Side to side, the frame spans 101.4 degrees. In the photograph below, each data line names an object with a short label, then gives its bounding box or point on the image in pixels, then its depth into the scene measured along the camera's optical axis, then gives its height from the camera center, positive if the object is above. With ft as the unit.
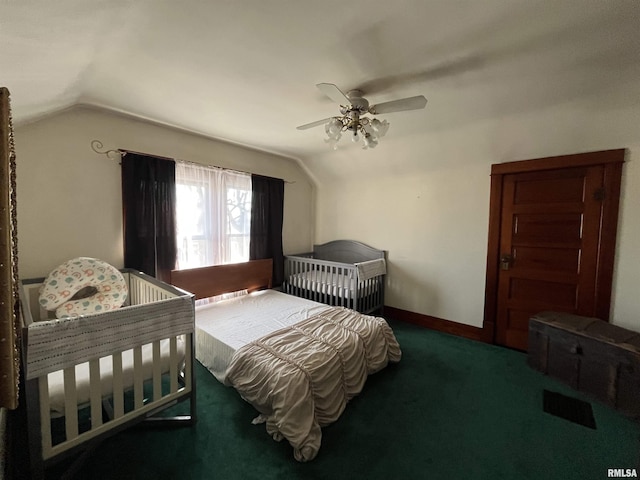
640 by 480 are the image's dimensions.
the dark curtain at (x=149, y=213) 8.23 +0.19
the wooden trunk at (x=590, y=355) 5.98 -3.26
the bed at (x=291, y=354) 5.20 -3.15
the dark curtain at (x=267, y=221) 11.71 +0.02
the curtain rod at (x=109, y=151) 7.72 +2.08
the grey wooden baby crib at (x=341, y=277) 10.72 -2.38
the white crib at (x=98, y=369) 3.87 -2.72
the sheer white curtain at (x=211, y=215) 9.52 +0.22
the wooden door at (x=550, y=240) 7.60 -0.39
